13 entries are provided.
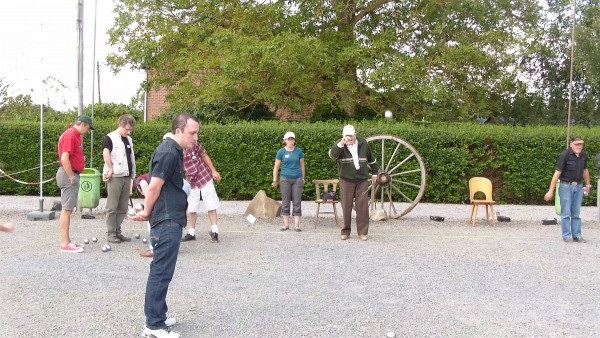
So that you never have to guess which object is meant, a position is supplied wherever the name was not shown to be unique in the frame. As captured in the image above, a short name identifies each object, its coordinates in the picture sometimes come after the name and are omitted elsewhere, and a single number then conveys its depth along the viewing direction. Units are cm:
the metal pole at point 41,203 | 1101
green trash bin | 1059
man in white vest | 794
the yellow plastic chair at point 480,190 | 1111
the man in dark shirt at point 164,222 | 421
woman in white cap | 966
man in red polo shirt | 739
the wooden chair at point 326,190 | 1060
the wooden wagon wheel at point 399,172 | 1330
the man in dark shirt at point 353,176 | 892
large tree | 1570
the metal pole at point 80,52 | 1192
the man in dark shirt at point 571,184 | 901
